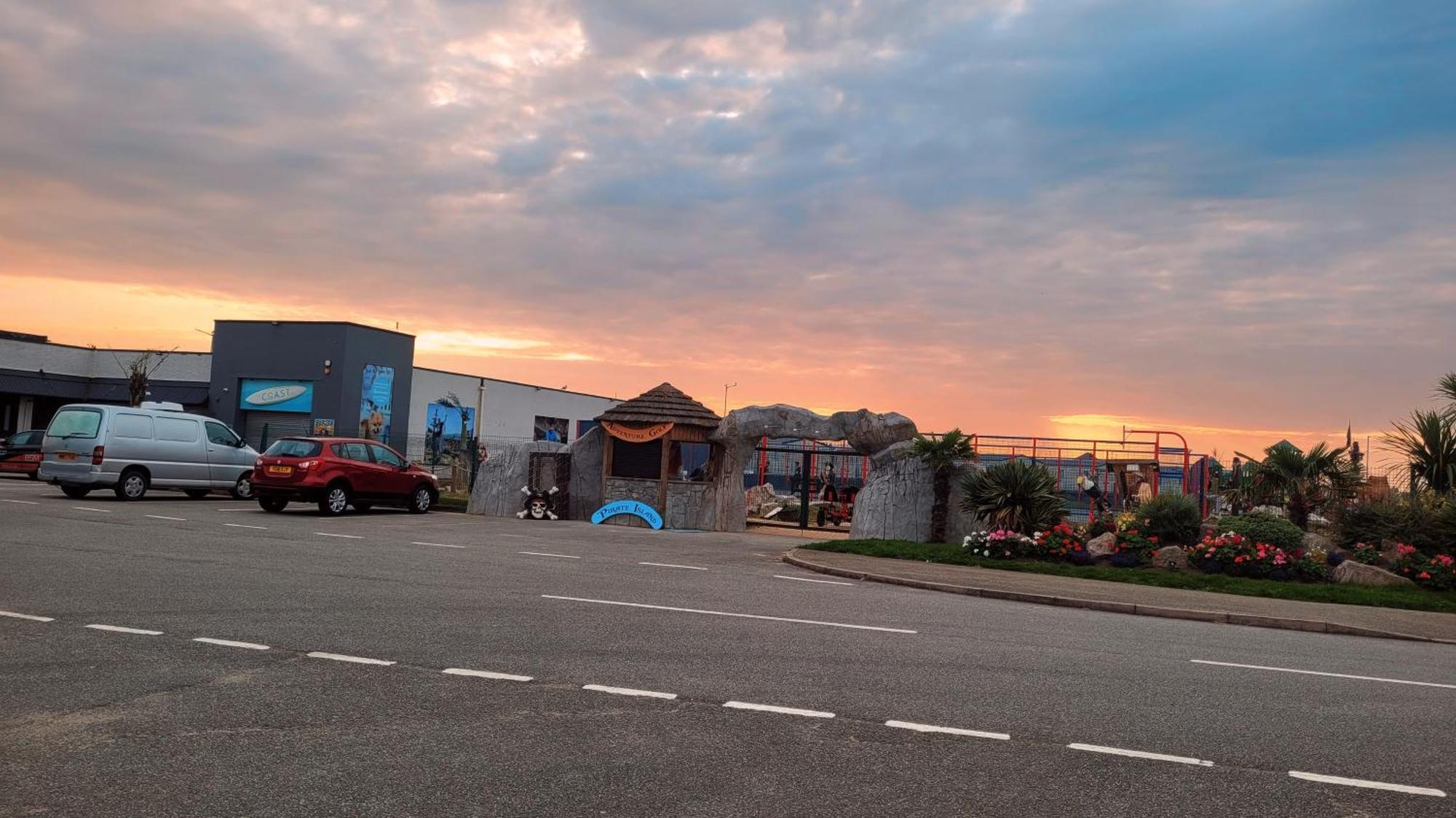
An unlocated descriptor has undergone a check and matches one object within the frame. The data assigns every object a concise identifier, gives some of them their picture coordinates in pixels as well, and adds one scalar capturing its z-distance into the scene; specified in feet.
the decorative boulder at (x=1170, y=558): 58.54
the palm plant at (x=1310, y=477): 63.46
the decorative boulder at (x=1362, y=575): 54.24
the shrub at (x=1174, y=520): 61.41
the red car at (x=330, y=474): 75.20
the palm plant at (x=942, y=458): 70.64
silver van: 79.15
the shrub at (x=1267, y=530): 57.93
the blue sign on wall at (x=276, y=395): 143.74
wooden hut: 87.15
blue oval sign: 86.12
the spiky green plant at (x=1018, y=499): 64.13
